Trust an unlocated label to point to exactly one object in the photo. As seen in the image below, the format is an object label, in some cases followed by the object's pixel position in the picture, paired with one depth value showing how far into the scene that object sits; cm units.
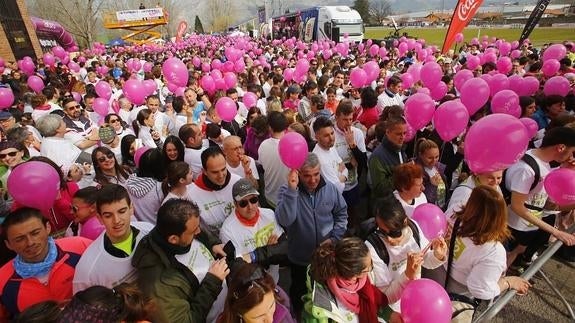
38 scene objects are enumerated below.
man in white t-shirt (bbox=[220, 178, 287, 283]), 250
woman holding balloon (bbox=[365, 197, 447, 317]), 207
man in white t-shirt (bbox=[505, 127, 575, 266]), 273
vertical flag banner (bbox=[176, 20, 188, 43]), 3241
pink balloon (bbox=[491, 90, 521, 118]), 445
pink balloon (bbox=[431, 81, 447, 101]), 616
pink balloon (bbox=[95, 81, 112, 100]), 709
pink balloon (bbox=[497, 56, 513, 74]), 771
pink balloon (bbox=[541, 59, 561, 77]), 676
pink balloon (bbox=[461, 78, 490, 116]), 461
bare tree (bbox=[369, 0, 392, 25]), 7225
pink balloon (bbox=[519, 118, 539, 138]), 372
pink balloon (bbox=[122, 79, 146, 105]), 591
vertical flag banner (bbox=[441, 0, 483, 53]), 946
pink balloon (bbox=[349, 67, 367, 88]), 682
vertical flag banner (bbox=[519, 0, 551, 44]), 1196
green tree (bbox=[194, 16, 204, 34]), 7360
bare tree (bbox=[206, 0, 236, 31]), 8081
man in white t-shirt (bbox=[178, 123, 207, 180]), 378
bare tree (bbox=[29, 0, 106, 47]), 2478
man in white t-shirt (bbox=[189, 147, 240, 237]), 286
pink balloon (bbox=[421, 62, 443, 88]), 622
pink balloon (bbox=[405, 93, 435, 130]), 405
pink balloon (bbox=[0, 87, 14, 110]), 611
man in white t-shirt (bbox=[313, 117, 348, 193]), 344
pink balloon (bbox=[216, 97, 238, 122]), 489
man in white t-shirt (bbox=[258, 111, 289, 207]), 360
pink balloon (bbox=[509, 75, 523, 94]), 549
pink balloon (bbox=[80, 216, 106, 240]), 249
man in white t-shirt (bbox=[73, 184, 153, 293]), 196
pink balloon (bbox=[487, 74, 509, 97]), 544
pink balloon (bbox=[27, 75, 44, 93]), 825
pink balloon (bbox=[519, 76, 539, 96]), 543
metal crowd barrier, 190
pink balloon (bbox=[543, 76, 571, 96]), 502
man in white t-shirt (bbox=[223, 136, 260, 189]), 342
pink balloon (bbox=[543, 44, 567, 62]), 763
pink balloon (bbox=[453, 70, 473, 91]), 629
